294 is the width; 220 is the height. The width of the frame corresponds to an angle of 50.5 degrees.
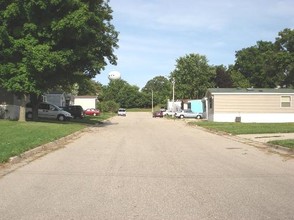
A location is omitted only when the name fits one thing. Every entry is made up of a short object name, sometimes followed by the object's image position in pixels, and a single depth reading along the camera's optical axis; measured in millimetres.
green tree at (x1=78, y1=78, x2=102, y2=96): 75335
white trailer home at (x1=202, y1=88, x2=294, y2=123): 32517
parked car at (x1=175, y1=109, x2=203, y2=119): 45111
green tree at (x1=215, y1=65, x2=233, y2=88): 68042
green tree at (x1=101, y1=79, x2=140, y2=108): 92216
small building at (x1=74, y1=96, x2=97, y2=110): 63207
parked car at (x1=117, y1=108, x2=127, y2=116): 56707
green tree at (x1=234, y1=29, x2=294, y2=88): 57799
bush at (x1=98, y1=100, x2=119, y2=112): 66489
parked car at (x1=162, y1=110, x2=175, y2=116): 51896
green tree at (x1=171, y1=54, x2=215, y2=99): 65974
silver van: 29267
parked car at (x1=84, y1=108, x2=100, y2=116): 50972
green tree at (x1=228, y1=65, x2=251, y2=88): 69448
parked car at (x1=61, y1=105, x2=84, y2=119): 34622
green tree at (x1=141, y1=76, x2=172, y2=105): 91562
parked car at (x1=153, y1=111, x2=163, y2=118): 52975
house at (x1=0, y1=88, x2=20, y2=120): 24342
